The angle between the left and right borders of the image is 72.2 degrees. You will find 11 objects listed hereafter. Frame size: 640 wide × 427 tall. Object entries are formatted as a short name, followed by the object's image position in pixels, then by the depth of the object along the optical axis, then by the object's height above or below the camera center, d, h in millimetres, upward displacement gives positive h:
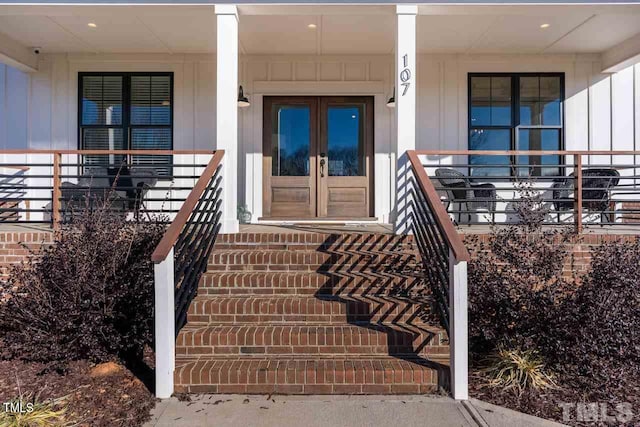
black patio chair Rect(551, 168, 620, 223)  6199 +336
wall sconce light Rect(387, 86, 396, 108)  6910 +1766
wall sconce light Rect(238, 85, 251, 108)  6884 +1801
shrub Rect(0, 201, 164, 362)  3553 -716
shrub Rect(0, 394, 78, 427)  2730 -1296
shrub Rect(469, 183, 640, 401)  3209 -757
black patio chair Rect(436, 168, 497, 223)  6336 +350
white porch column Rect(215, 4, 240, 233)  5191 +1519
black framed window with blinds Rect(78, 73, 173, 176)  7434 +1727
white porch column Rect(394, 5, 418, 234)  5203 +1631
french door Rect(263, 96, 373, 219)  7406 +971
